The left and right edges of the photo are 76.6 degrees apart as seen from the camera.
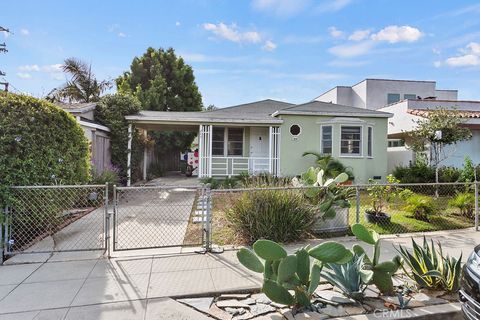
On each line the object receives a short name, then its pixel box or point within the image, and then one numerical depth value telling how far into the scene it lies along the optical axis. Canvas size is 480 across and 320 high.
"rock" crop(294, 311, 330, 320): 3.23
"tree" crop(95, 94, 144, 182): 13.40
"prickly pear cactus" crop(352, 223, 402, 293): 3.65
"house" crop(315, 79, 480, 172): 13.27
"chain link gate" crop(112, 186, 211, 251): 5.68
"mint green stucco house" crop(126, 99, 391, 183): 13.65
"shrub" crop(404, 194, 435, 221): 7.48
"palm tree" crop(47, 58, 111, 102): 20.97
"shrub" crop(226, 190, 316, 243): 5.83
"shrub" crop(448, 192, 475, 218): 7.80
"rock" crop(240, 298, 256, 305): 3.57
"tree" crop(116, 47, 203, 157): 23.75
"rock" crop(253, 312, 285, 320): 3.25
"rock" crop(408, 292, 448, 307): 3.56
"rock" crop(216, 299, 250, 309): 3.48
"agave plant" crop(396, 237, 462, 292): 3.72
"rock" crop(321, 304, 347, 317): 3.30
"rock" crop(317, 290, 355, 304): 3.53
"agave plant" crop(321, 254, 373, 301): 3.54
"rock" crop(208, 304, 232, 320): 3.26
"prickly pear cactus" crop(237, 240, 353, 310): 3.21
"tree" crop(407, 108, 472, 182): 10.94
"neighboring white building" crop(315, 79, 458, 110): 26.20
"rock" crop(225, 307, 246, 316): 3.34
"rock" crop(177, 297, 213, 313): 3.43
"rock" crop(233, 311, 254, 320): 3.24
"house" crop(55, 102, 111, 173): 11.33
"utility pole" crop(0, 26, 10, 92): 14.43
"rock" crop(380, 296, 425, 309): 3.50
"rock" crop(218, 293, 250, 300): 3.67
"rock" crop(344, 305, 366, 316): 3.34
